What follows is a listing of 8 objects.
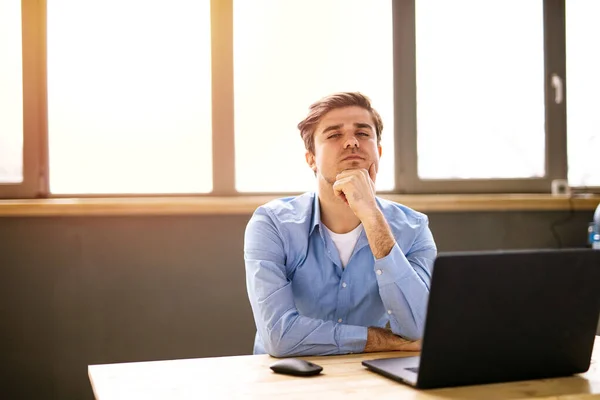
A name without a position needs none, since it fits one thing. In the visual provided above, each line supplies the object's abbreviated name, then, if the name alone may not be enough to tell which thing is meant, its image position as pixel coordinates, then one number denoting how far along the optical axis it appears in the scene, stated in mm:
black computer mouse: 1341
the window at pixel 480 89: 3279
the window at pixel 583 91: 3430
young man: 1693
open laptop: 1140
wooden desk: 1193
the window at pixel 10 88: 2775
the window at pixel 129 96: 2828
